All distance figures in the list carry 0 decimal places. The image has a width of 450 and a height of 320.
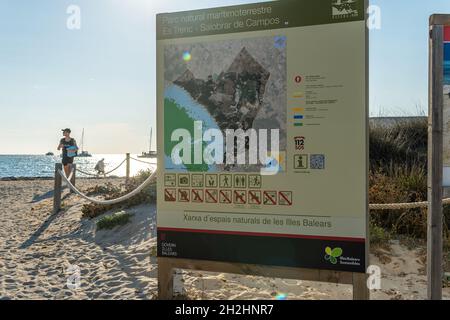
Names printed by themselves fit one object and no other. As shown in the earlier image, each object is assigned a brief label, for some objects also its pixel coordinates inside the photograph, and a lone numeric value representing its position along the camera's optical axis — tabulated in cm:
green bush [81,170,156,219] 855
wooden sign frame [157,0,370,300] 332
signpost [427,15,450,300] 316
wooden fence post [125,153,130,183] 1205
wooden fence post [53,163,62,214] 909
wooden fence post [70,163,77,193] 1143
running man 1170
